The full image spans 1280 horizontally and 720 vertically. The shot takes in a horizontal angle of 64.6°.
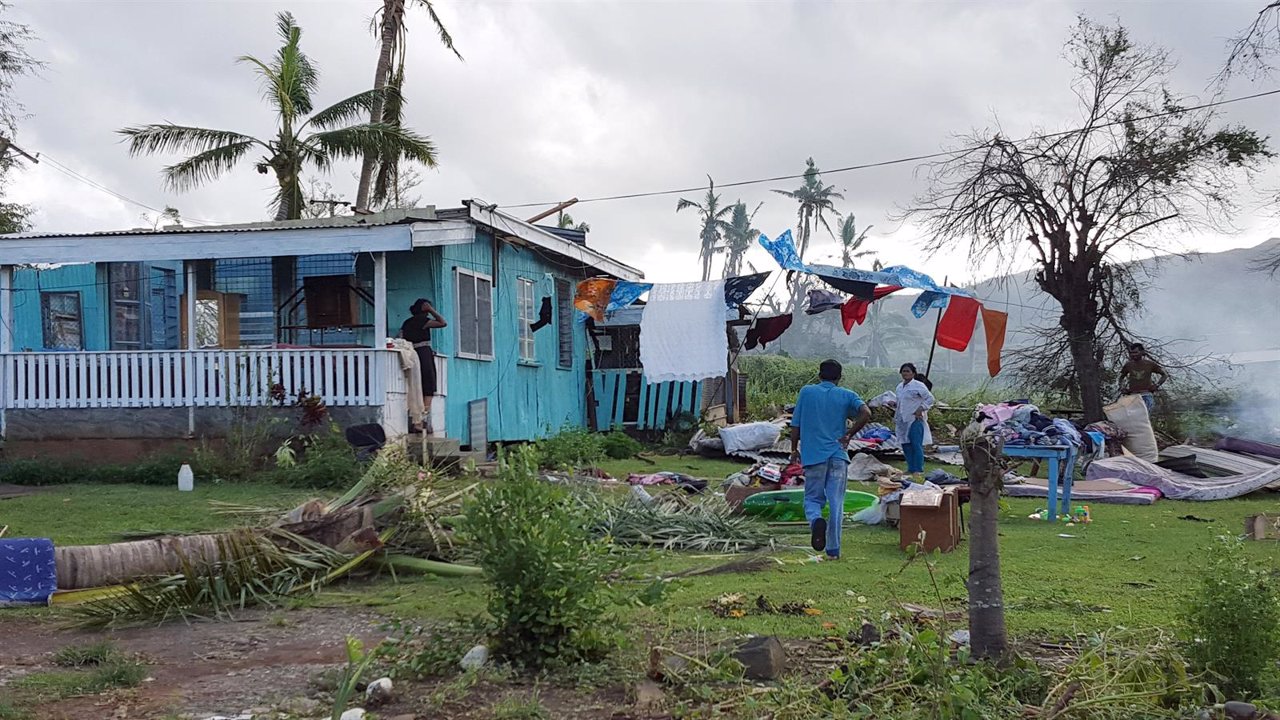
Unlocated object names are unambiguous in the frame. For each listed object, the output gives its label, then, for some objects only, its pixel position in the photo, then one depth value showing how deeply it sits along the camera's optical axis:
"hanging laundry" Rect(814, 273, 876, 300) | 15.61
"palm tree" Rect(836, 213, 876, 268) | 68.81
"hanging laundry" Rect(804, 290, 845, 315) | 16.61
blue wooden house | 12.59
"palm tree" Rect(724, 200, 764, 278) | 68.94
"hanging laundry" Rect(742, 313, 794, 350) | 17.22
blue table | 9.68
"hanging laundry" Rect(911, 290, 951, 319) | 16.44
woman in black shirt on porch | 13.15
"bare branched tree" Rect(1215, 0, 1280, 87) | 10.45
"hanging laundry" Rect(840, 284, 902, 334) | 17.16
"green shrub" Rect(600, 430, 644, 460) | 16.81
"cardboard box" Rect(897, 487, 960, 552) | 7.74
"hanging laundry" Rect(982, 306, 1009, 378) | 16.23
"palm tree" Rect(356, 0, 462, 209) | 20.55
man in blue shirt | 7.60
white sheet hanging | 16.20
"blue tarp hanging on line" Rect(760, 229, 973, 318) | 15.32
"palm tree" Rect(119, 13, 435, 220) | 17.34
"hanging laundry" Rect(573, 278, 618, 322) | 17.33
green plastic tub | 9.63
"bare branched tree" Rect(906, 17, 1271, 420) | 16.00
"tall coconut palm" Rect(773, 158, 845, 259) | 62.88
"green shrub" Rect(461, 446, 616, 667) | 4.60
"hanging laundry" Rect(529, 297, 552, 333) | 17.25
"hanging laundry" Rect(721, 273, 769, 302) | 16.05
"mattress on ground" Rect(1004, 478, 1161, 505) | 11.48
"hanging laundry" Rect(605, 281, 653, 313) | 17.05
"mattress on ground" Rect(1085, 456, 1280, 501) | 11.88
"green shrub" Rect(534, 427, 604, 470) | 14.34
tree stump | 4.28
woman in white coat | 13.01
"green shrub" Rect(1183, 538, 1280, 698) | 3.80
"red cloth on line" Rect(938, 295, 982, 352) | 16.34
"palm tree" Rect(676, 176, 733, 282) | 67.75
